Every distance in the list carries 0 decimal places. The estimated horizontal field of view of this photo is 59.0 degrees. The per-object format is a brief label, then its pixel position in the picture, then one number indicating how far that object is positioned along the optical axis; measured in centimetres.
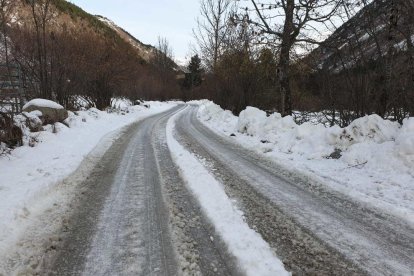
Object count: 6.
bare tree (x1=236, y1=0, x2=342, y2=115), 1331
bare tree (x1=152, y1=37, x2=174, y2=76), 6172
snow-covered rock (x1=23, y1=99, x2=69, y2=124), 1177
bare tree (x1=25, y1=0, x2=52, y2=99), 1337
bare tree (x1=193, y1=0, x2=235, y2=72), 3322
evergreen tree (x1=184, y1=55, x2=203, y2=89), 6831
